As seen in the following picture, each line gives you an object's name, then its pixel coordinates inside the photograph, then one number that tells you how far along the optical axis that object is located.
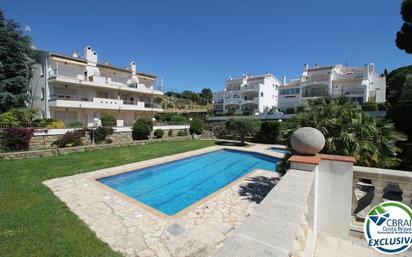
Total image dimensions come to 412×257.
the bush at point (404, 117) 10.60
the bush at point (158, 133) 25.44
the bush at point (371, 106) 25.94
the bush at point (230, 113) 40.49
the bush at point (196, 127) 29.72
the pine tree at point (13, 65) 22.42
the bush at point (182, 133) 28.71
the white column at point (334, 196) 3.77
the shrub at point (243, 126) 23.17
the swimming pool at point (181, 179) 9.00
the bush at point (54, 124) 17.90
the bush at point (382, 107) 25.65
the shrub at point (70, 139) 16.59
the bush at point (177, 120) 29.64
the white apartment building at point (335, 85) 32.47
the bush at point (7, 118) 16.55
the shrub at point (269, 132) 24.48
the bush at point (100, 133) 19.00
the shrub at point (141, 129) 22.97
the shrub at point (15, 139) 13.77
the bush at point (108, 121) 21.70
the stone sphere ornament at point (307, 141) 3.65
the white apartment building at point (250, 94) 44.81
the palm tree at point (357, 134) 5.09
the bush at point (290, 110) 33.98
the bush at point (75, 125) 19.47
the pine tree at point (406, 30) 12.38
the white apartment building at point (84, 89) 24.05
